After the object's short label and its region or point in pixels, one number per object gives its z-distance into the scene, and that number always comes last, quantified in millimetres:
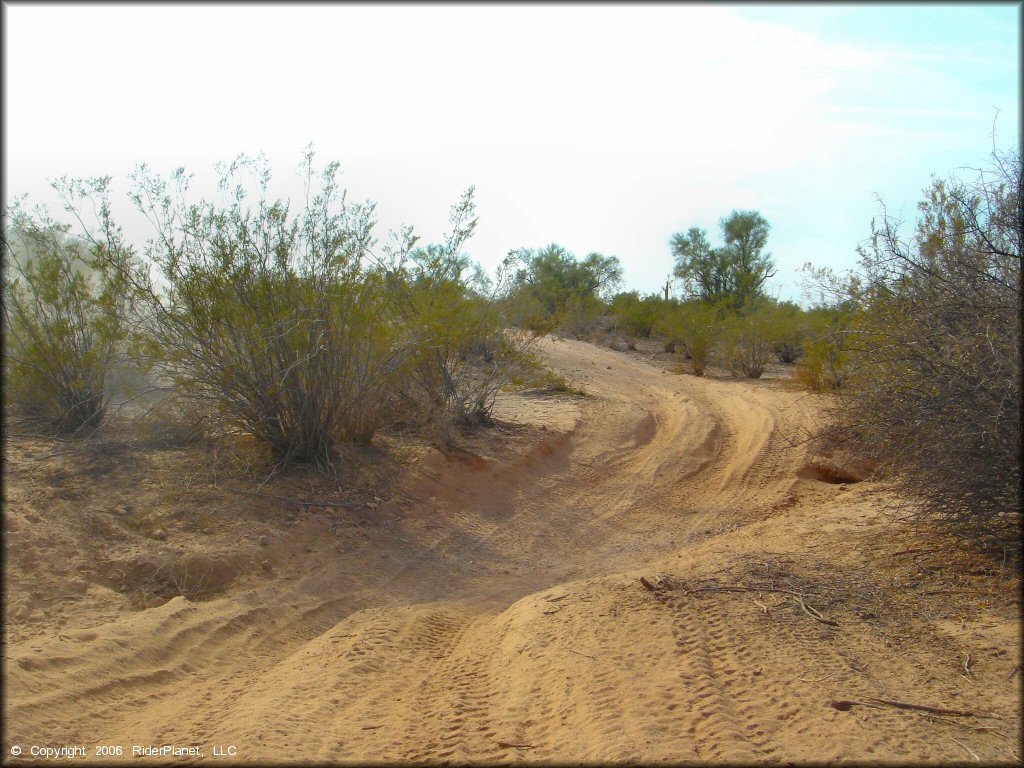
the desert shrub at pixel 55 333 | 8328
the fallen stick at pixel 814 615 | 4785
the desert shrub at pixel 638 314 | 30578
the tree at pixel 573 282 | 29781
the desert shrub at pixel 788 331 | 22109
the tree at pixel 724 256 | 37000
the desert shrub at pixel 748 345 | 21531
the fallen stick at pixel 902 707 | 3748
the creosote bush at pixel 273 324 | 7703
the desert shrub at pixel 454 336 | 9984
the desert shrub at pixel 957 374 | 5078
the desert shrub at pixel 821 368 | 14646
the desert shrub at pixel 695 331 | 22688
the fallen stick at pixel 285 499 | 7565
